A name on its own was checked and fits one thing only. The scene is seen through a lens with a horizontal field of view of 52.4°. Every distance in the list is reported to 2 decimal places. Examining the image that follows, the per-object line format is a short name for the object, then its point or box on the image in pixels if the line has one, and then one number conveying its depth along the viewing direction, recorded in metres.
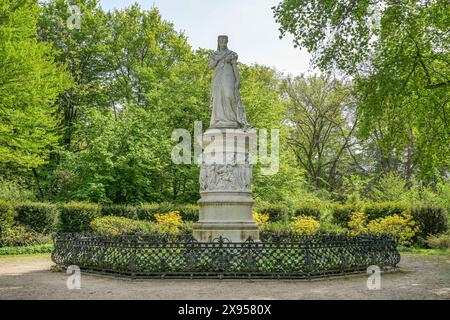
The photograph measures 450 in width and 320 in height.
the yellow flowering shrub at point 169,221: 21.69
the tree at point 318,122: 42.12
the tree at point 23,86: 21.25
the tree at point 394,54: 14.41
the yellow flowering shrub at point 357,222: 22.88
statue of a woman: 14.25
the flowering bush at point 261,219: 23.28
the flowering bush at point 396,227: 21.66
